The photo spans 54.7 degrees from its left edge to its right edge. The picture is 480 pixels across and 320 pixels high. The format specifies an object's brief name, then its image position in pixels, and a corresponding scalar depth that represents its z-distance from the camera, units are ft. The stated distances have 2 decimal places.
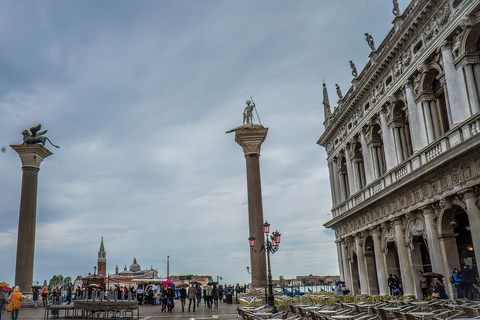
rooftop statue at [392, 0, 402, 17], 75.36
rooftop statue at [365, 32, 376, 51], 86.11
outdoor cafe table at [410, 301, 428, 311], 42.91
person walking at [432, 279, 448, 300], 51.86
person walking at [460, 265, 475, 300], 53.31
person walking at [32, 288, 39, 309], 93.66
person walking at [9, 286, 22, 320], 52.08
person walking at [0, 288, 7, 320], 53.06
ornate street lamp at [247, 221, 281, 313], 66.02
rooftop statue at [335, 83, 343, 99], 110.73
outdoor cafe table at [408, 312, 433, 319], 30.52
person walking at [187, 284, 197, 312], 83.96
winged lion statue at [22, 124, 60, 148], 101.14
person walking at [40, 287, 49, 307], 99.67
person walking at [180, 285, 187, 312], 90.13
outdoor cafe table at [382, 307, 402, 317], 38.24
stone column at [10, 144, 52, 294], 90.89
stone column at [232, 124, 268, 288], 74.43
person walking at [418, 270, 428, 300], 62.13
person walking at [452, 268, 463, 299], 54.85
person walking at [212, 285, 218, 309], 98.23
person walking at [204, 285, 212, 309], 95.67
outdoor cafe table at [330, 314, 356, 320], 30.29
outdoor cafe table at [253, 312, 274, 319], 36.98
